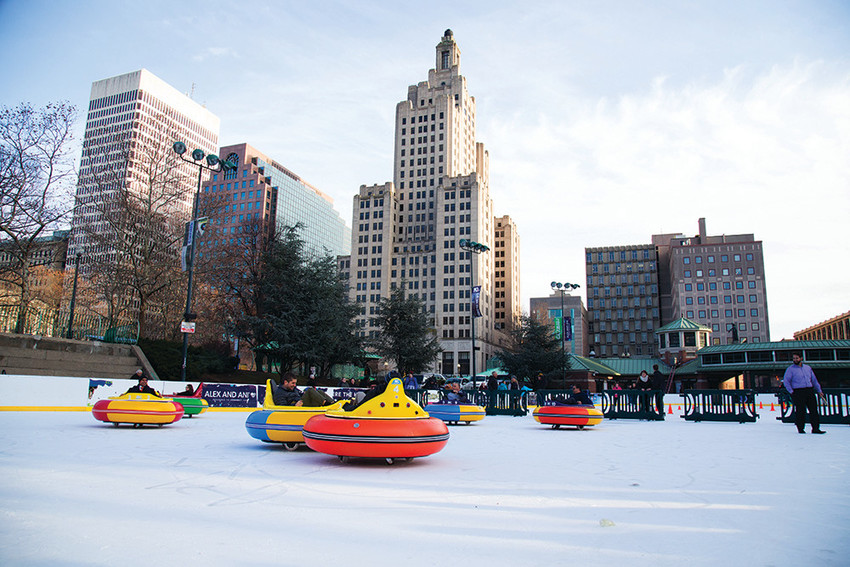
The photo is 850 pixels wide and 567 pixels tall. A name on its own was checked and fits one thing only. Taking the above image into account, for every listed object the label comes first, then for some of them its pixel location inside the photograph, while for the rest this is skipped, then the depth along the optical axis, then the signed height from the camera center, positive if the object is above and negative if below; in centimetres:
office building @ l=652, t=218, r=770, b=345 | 11038 +1679
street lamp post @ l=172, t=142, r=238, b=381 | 2489 +666
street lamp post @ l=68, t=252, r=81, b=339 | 2710 +183
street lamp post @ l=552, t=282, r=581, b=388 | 5637 +819
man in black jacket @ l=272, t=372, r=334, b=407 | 1047 -61
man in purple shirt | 1384 -40
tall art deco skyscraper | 10825 +2814
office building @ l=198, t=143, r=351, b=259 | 13562 +4349
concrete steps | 2247 +21
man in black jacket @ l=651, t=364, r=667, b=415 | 2155 -57
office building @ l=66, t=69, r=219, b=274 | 3550 +1247
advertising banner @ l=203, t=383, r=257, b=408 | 2562 -146
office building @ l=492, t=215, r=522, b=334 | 12838 +2154
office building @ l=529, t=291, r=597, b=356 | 11888 +1168
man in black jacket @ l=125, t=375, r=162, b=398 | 1434 -64
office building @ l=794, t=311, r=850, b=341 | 10067 +810
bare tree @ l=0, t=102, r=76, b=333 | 2755 +898
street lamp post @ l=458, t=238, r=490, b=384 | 3684 +880
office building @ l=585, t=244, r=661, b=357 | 12875 +1584
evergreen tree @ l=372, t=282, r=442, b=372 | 5494 +315
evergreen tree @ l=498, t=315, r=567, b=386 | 5712 +138
